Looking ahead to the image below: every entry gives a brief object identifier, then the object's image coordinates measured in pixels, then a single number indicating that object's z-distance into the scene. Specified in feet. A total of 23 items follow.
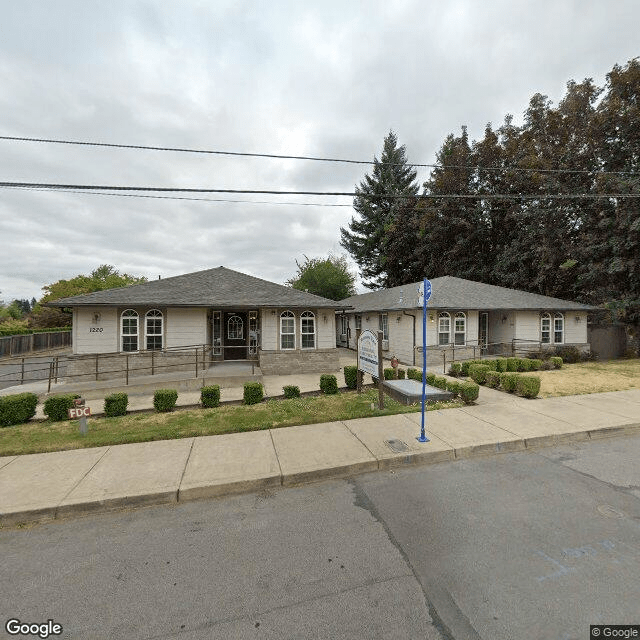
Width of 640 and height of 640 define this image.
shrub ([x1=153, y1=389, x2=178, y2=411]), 27.71
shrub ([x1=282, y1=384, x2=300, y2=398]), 31.78
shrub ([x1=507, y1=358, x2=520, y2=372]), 44.65
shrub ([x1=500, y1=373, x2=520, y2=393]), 31.07
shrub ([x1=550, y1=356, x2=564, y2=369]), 49.88
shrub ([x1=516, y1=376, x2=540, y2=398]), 29.37
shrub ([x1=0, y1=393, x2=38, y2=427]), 24.95
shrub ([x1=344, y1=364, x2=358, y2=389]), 34.86
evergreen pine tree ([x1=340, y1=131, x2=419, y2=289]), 128.67
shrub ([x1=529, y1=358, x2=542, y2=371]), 46.09
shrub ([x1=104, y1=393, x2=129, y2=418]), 26.76
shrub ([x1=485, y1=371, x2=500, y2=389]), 33.68
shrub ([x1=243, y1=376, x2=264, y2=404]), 29.25
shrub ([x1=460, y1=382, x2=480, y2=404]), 27.66
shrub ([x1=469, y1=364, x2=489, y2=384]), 35.73
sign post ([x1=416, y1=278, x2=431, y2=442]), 19.69
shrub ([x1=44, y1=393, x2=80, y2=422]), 25.68
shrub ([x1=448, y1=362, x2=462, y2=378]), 42.41
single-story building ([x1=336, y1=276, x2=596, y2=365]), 55.06
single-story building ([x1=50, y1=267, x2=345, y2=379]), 42.73
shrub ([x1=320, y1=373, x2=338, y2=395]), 33.12
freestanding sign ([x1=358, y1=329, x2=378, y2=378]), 27.68
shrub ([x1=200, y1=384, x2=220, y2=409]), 28.84
